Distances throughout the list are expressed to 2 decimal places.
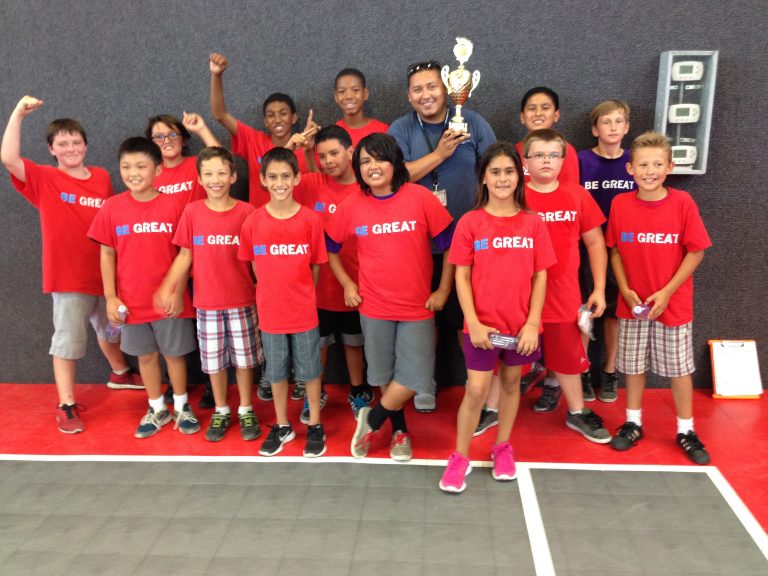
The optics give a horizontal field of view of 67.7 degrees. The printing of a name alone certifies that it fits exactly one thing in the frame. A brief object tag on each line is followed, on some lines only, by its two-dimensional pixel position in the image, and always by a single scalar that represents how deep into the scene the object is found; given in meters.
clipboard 3.13
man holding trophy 2.60
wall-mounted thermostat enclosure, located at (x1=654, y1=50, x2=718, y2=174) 2.89
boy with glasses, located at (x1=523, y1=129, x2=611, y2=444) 2.44
